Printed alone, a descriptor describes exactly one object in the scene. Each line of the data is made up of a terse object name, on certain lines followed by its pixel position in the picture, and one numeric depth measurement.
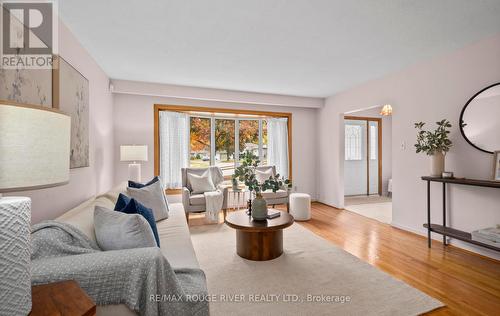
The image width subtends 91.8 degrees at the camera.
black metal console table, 2.46
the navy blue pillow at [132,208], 1.82
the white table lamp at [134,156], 3.89
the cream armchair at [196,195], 4.00
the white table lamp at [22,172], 0.67
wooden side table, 0.84
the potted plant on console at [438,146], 2.94
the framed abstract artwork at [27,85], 1.56
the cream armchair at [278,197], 4.53
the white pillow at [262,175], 4.93
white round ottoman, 4.31
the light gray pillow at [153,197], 2.63
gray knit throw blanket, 1.08
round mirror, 2.62
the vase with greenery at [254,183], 2.78
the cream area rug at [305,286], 1.87
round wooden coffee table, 2.63
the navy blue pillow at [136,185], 2.91
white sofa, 1.11
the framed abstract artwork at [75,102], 2.17
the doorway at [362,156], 6.56
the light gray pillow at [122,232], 1.41
